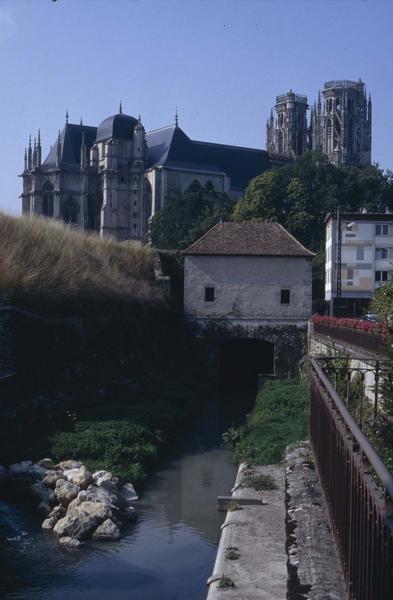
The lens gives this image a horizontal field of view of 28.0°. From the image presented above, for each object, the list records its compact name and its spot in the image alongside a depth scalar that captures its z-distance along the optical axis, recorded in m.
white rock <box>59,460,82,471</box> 16.37
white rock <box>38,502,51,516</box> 14.33
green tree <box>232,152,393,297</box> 65.31
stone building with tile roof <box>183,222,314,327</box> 36.75
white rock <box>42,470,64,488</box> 15.32
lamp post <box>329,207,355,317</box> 34.69
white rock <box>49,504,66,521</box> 13.92
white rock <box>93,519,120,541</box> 12.98
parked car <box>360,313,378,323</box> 33.31
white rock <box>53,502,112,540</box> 12.98
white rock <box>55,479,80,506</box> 14.35
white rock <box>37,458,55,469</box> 16.42
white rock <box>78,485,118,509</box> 14.07
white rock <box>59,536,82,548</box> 12.52
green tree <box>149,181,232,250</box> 66.19
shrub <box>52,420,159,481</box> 17.55
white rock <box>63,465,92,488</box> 15.04
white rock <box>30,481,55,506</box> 14.64
